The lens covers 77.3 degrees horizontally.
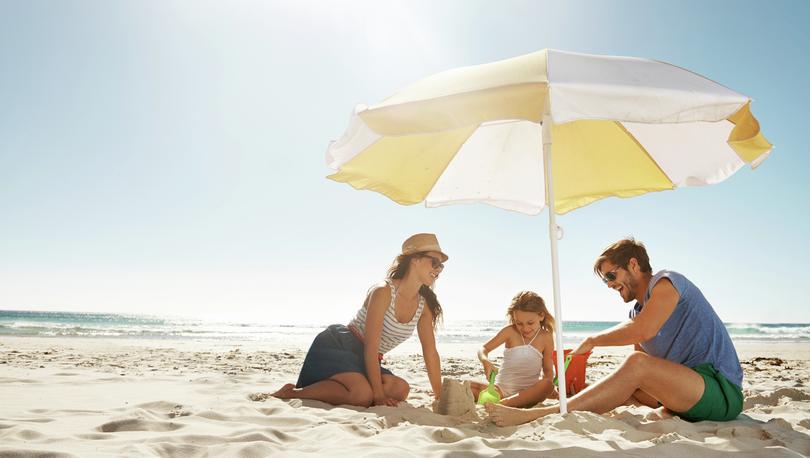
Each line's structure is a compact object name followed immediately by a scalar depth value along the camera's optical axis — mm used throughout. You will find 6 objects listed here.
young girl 4582
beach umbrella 2500
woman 3979
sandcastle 3547
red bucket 4285
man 3045
